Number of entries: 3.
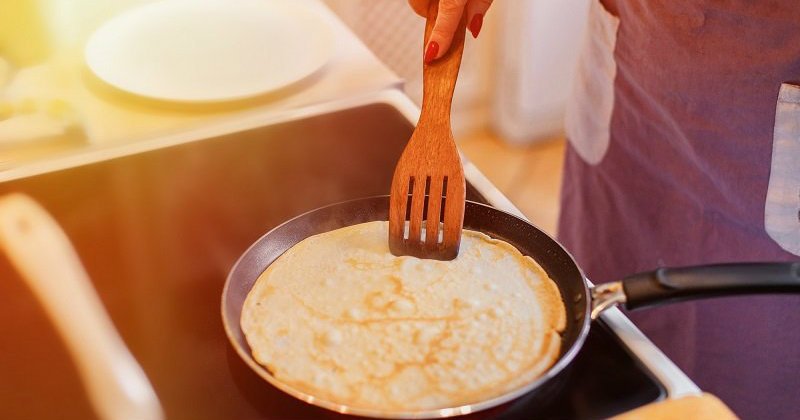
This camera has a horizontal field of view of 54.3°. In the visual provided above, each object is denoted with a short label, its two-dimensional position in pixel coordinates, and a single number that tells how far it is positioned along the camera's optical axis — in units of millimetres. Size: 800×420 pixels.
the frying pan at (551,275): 587
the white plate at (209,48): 1066
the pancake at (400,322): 628
